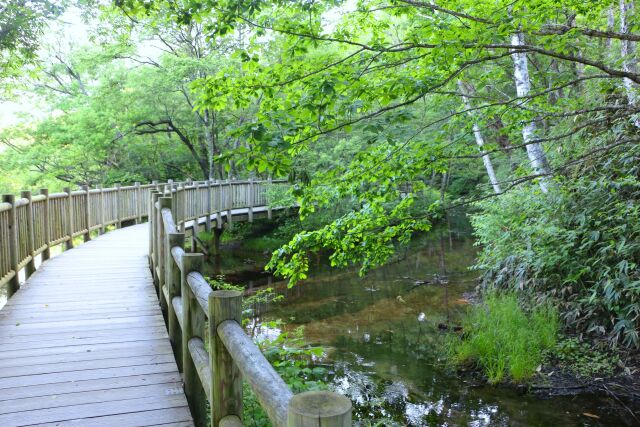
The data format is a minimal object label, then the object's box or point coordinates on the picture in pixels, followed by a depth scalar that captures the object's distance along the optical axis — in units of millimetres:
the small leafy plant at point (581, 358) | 6586
